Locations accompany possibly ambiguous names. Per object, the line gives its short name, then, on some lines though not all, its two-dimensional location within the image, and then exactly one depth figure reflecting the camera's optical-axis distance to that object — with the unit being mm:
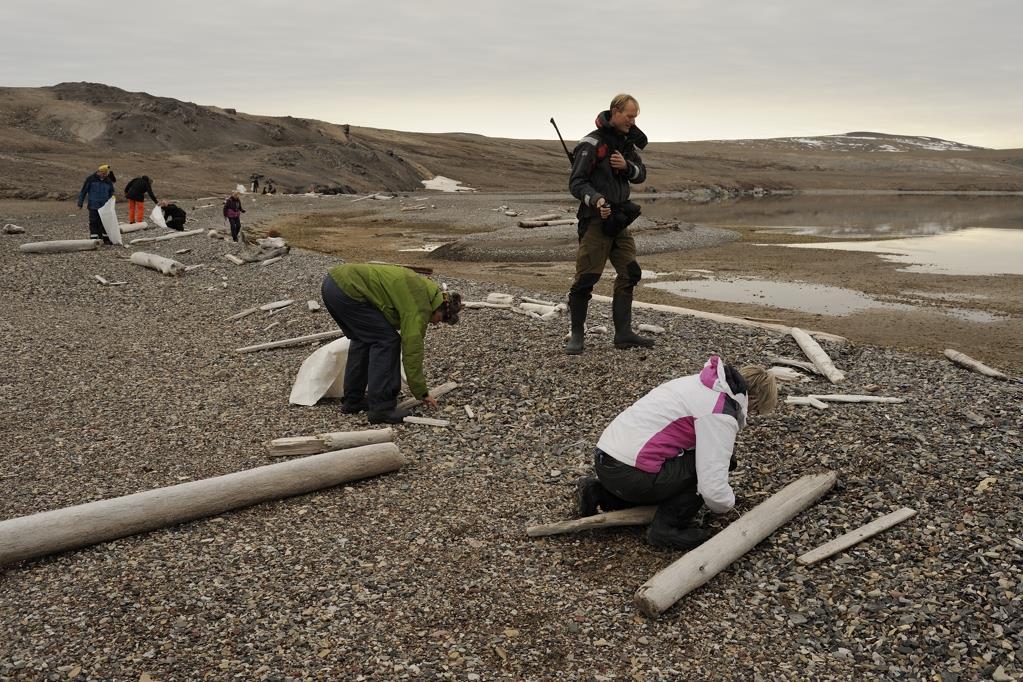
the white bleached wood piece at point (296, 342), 12266
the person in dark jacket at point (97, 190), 21656
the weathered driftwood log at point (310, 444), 7816
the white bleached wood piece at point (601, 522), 6422
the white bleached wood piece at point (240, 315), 14375
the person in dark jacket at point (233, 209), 22312
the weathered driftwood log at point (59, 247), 20953
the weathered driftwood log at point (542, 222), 30156
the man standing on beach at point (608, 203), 9453
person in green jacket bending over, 8398
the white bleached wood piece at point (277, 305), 14625
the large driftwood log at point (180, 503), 6043
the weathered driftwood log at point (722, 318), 11302
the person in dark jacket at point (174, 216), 25484
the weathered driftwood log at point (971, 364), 9820
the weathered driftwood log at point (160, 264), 18625
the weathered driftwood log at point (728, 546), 5477
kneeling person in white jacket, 5684
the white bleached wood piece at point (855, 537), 6035
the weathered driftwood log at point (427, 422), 8789
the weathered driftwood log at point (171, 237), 22569
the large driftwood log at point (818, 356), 9430
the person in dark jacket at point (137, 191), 24422
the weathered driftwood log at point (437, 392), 9164
